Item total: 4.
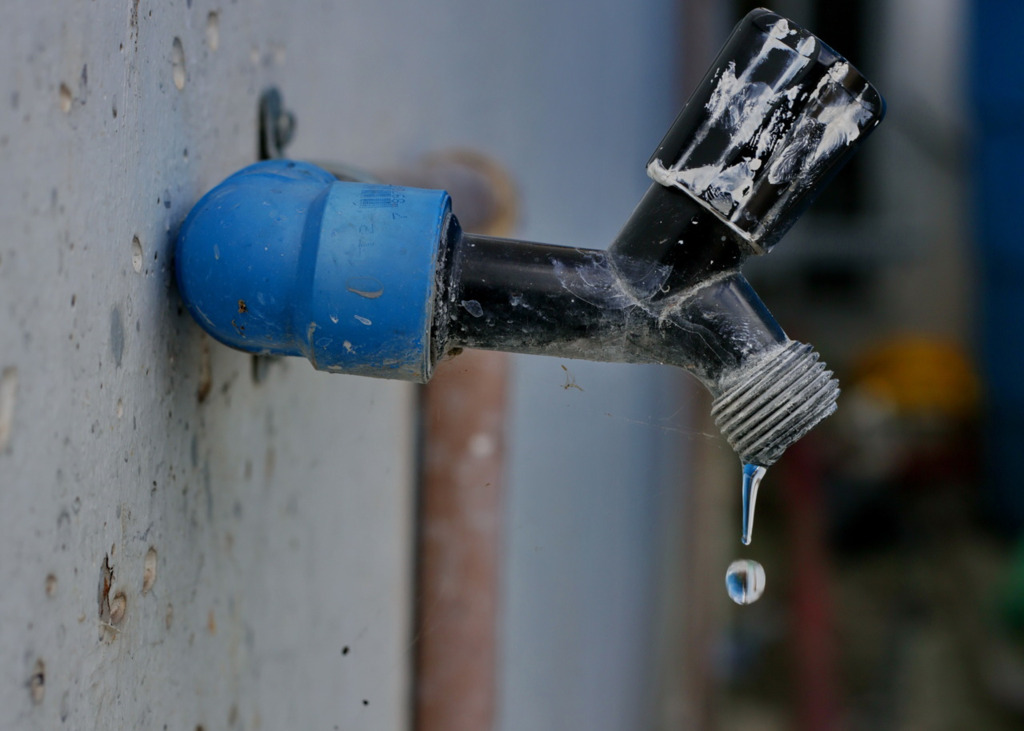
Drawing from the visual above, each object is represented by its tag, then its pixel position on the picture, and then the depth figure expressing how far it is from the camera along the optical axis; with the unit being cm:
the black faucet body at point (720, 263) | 51
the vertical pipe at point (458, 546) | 71
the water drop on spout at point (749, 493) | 52
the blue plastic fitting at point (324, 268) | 50
